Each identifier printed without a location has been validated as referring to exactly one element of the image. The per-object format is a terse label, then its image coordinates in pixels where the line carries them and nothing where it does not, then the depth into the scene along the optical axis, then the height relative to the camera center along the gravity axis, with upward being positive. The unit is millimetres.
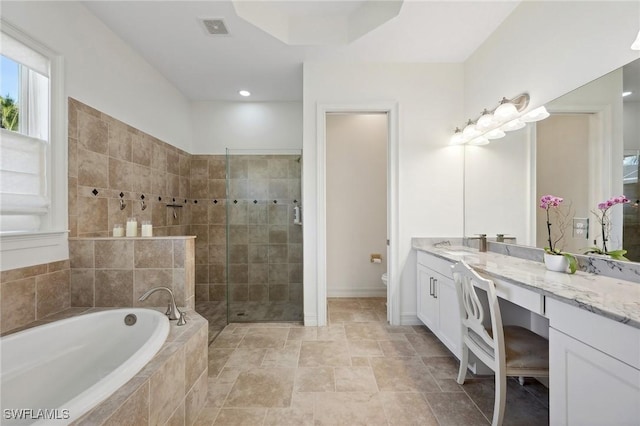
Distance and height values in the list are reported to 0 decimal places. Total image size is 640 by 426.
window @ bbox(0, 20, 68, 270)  1449 +362
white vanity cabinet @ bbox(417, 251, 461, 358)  1919 -755
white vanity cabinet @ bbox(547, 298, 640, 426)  826 -574
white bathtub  1057 -769
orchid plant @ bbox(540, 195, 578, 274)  1634 -89
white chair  1307 -740
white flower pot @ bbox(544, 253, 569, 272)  1506 -304
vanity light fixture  1933 +758
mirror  1290 +297
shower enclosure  3031 -210
